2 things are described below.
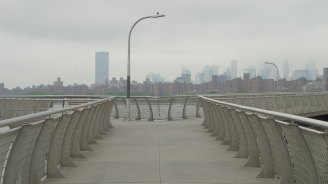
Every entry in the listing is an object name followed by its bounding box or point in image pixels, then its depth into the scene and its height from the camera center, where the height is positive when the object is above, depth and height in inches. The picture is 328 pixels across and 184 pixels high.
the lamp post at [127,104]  703.1 -27.7
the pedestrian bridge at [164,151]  151.5 -48.3
